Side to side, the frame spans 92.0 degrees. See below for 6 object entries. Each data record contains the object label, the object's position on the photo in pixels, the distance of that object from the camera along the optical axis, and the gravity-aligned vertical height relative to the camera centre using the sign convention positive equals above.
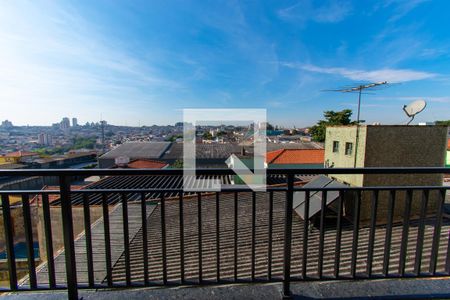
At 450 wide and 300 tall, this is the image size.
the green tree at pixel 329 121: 27.02 +1.29
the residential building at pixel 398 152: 8.77 -0.89
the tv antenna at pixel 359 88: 10.43 +2.18
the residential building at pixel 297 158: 16.45 -2.18
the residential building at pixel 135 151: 26.15 -2.95
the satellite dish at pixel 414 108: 7.06 +0.78
